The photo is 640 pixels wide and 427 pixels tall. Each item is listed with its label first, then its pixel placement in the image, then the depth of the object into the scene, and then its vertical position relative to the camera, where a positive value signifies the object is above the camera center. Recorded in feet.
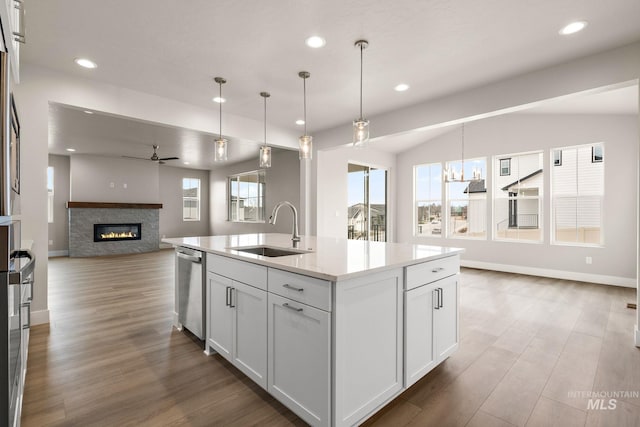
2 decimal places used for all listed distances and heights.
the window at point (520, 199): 19.40 +0.96
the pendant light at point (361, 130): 8.93 +2.42
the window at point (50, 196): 25.66 +1.44
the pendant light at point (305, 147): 10.22 +2.21
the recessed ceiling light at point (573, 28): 8.11 +4.95
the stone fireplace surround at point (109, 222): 25.30 -0.75
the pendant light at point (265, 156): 10.94 +2.04
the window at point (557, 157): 18.37 +3.36
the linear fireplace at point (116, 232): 26.37 -1.56
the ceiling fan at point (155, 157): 22.45 +4.75
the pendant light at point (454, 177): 18.25 +2.22
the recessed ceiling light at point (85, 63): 10.22 +5.02
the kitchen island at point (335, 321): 5.04 -2.05
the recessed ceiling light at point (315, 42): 8.92 +5.01
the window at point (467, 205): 21.67 +0.66
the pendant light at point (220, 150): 10.45 +2.16
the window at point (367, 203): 23.81 +0.92
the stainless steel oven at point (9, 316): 3.08 -1.07
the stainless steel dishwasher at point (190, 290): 8.59 -2.21
